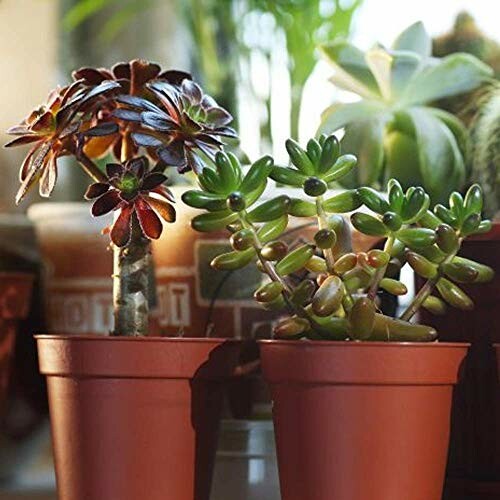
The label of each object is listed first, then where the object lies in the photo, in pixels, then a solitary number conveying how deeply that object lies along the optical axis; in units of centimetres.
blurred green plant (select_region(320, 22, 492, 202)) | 101
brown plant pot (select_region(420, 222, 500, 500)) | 92
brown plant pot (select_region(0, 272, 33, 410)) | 112
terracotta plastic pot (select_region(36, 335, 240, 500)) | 87
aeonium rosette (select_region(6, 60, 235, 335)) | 87
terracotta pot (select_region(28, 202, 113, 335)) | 116
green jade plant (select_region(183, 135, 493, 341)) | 85
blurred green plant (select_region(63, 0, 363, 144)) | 123
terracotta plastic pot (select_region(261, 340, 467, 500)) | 83
